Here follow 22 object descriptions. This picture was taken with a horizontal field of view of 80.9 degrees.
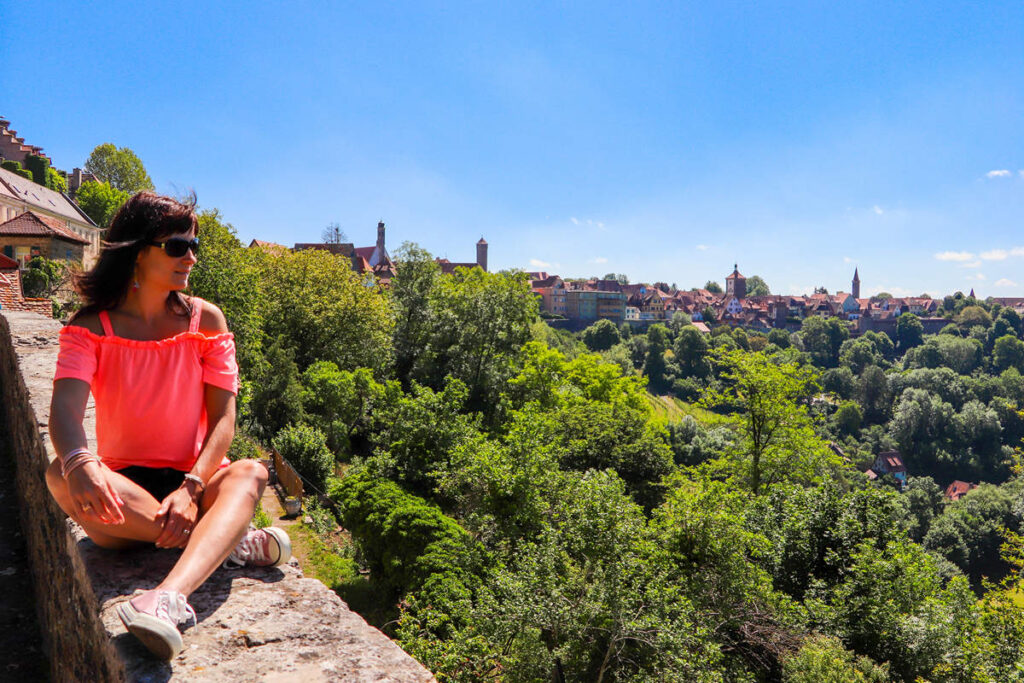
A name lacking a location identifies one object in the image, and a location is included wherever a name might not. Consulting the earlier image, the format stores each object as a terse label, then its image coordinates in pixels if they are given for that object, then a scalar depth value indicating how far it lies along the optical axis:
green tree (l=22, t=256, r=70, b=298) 24.48
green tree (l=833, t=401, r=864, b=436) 87.94
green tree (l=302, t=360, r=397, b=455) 26.14
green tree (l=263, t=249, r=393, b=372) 32.12
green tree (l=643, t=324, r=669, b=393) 93.69
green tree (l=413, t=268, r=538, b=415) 29.12
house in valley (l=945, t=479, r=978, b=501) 68.06
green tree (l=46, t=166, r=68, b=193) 55.38
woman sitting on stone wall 2.43
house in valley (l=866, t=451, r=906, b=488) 75.56
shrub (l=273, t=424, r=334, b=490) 21.00
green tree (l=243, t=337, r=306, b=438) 24.62
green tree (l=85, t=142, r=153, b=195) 68.19
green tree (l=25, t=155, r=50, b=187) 54.00
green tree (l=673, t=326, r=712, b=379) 95.56
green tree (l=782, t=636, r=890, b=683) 10.21
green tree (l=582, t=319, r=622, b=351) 98.31
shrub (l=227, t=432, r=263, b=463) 15.67
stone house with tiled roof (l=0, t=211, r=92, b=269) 27.25
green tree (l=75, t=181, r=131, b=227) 54.84
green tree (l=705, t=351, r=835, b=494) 23.28
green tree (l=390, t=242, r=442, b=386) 33.97
